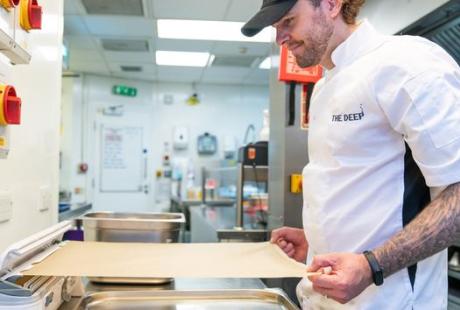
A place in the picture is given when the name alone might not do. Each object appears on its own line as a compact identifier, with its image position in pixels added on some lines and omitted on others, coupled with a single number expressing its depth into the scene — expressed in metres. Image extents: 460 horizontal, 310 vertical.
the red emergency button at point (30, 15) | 1.08
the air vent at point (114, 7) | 4.08
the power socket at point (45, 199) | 1.52
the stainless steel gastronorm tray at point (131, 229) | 1.54
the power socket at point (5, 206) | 1.16
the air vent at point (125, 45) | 5.23
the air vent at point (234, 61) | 5.93
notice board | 7.22
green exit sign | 7.28
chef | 0.86
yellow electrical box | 2.14
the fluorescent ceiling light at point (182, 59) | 5.86
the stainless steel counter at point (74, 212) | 3.07
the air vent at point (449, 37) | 2.54
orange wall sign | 2.10
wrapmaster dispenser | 0.74
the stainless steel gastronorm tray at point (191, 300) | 1.16
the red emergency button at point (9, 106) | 0.95
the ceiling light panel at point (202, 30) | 4.64
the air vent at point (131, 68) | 6.57
